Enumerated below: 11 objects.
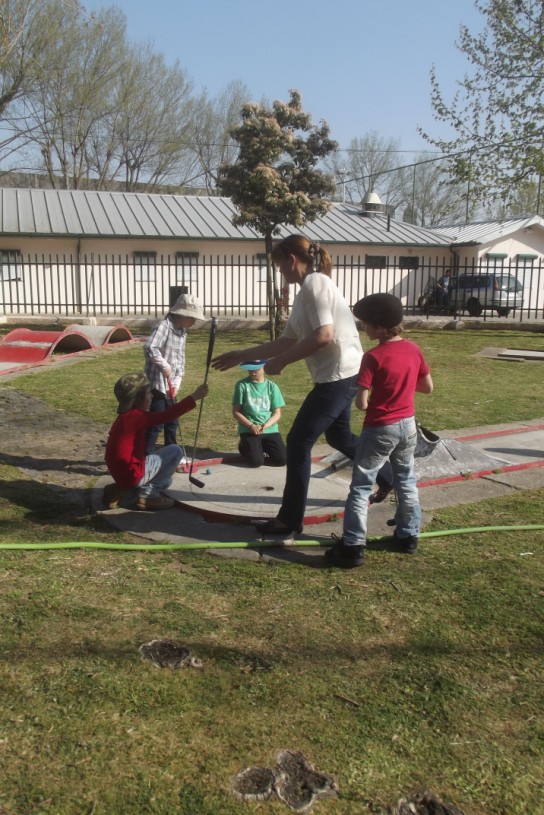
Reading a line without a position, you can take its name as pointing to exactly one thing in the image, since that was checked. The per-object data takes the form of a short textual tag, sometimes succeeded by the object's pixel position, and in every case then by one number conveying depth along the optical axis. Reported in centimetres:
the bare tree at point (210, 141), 4991
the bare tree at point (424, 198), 6078
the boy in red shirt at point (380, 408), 397
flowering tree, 1762
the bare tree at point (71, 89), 3008
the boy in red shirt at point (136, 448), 479
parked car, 2769
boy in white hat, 560
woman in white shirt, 405
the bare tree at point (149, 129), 4397
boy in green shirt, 589
